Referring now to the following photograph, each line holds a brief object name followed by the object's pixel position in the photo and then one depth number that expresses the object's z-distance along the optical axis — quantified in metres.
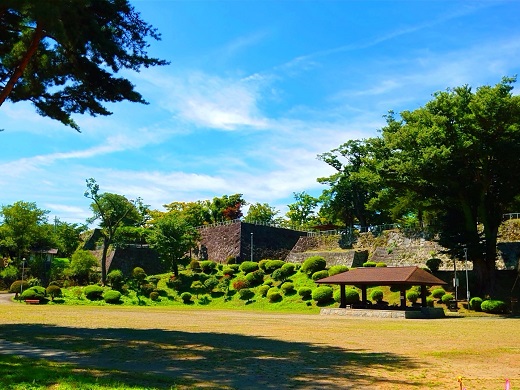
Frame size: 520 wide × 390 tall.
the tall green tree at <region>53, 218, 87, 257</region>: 66.75
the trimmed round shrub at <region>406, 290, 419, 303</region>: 33.62
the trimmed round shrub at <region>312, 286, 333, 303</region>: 36.25
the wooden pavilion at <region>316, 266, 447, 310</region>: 27.92
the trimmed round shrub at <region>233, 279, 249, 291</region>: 44.66
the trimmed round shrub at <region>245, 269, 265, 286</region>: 45.50
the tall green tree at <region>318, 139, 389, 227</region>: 55.19
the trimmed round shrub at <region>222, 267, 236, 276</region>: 49.25
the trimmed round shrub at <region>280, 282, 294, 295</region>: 40.56
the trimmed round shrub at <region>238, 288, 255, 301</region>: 42.28
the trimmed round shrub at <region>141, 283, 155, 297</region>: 45.91
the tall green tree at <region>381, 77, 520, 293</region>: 30.00
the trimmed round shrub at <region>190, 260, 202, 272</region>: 52.53
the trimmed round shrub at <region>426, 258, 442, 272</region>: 38.81
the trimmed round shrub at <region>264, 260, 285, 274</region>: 47.28
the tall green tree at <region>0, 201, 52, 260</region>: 53.09
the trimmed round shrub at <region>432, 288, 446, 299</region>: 34.34
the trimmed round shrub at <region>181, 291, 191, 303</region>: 43.22
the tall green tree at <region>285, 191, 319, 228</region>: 74.81
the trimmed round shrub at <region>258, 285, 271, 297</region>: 41.96
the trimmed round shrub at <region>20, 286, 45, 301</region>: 38.03
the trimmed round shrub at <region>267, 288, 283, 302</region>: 39.62
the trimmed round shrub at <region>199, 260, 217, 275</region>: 51.59
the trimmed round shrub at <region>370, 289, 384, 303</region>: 35.16
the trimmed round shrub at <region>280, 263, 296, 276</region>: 44.92
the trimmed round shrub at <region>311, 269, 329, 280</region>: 41.12
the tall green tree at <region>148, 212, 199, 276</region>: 50.00
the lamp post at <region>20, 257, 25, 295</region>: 46.72
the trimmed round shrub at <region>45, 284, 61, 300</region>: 40.31
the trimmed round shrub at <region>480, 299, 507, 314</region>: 30.17
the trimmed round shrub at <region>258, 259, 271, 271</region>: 48.59
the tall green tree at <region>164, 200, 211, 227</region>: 77.94
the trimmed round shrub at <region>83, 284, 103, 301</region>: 42.34
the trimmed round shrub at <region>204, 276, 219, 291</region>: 45.56
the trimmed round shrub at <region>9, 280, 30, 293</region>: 42.98
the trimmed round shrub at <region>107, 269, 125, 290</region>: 48.55
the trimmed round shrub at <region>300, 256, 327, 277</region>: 43.78
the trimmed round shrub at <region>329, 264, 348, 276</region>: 41.06
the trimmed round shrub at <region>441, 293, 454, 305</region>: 33.06
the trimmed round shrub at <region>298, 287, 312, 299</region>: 38.66
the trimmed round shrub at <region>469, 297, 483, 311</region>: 31.00
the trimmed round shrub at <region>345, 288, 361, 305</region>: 33.56
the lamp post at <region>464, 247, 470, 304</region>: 32.42
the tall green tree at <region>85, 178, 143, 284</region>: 52.84
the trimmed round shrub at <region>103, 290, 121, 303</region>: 41.66
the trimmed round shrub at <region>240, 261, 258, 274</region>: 48.94
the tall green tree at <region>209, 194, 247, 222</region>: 76.50
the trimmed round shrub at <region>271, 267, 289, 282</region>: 44.44
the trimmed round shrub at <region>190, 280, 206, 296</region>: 45.93
